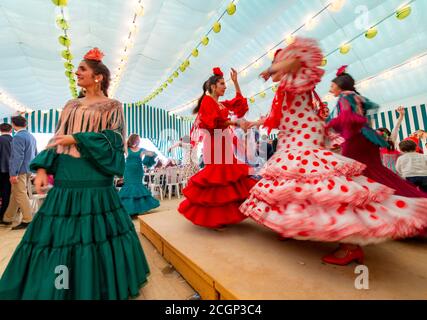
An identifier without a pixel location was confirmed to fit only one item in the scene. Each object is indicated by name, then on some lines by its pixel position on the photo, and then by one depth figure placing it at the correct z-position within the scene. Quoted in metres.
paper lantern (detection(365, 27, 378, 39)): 3.50
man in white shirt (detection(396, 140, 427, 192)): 2.51
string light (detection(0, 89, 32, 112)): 6.92
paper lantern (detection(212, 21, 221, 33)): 4.01
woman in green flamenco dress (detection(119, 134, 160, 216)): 3.47
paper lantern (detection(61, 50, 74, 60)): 4.52
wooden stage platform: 0.96
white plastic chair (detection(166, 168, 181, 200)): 6.07
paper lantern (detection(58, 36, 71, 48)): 4.01
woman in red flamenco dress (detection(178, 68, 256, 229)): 1.71
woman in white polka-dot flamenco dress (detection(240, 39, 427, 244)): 0.96
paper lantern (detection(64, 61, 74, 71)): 5.02
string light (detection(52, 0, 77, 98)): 3.61
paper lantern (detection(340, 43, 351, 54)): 4.21
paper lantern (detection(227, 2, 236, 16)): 3.46
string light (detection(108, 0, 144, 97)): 3.74
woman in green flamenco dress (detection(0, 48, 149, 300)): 1.04
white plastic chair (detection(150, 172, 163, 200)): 5.72
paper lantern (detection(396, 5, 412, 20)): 3.00
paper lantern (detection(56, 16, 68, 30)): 3.62
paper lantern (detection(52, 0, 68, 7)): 2.95
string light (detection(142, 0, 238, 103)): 3.50
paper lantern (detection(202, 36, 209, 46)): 4.48
